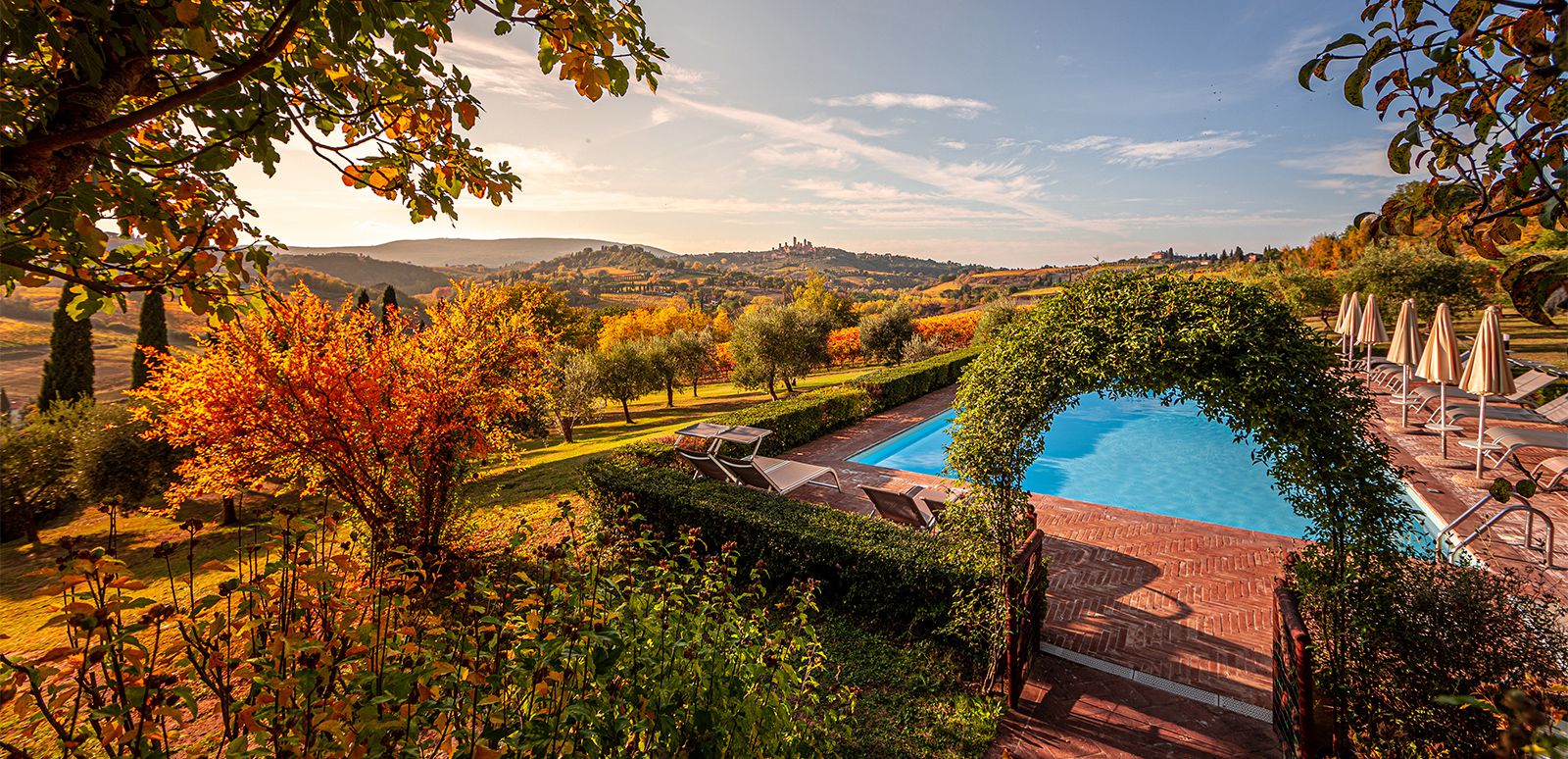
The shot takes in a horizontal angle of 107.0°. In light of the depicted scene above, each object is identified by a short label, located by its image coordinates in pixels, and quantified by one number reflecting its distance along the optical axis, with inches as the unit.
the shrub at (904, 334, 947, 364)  1093.8
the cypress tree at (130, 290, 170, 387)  571.2
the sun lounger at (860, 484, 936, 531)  285.0
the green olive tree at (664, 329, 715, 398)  979.9
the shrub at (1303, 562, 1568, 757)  122.6
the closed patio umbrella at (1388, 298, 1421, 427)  391.2
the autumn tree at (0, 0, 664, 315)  58.1
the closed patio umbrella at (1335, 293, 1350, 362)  596.9
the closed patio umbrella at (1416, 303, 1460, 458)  330.6
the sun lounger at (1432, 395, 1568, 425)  355.6
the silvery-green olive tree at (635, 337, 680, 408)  911.0
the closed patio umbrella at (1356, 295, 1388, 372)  493.4
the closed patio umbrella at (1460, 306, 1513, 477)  301.9
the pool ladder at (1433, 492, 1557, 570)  228.7
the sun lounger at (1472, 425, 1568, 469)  298.2
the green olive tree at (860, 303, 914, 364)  1205.7
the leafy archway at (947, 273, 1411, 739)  148.8
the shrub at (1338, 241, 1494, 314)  828.0
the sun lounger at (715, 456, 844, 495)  345.7
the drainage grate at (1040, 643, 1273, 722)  174.9
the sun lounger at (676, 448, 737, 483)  353.7
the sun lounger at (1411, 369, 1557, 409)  398.9
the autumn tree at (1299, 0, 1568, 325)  48.3
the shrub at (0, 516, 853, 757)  59.0
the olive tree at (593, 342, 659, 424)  853.2
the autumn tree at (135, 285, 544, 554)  231.9
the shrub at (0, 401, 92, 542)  412.8
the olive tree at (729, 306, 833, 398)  842.2
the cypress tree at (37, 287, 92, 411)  545.0
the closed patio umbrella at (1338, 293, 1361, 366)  580.1
